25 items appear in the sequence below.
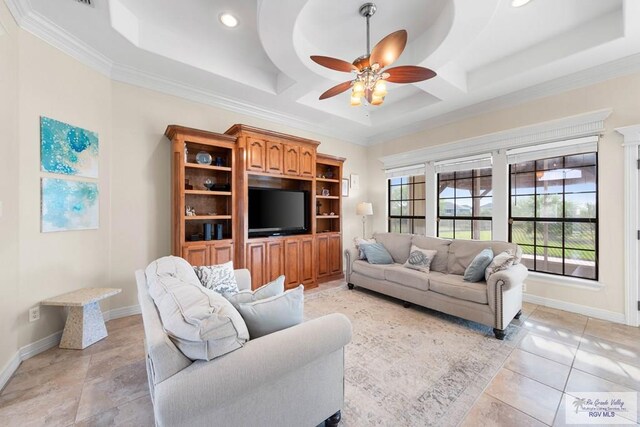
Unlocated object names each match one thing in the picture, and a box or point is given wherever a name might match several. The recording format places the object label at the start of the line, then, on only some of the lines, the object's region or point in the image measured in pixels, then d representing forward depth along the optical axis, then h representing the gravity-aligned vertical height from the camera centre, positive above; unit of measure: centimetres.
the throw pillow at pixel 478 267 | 297 -65
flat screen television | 387 +0
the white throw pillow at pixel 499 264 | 282 -59
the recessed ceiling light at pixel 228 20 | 260 +200
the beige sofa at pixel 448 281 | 265 -87
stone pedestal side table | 237 -102
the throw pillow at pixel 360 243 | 430 -55
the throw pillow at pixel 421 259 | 358 -69
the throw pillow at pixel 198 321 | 108 -49
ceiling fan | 207 +125
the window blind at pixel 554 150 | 313 +81
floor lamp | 513 +5
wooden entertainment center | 324 +24
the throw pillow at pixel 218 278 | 238 -63
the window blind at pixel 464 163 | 403 +80
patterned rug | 169 -131
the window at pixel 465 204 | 416 +12
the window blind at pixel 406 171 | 491 +81
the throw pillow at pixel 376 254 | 406 -68
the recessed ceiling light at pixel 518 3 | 233 +191
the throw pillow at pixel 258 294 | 154 -51
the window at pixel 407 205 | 504 +14
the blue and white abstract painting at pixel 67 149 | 241 +64
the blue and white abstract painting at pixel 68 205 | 243 +8
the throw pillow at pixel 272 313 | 135 -55
